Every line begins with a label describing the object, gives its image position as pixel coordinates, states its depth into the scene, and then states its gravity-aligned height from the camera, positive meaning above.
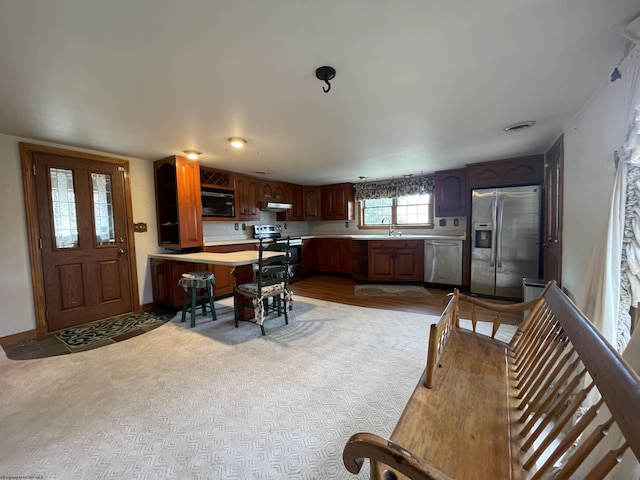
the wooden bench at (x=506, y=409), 0.61 -0.72
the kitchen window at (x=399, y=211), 5.37 +0.29
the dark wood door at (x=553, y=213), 2.71 +0.10
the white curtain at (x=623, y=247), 1.31 -0.15
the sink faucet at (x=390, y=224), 5.67 +0.00
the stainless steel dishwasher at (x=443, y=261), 4.48 -0.67
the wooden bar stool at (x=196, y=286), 3.06 -0.68
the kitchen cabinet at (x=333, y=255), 5.70 -0.64
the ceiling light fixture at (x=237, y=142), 2.87 +0.98
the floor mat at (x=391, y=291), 4.31 -1.15
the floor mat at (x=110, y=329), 2.75 -1.14
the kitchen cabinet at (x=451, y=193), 4.48 +0.54
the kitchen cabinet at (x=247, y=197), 4.79 +0.60
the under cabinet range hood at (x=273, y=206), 5.29 +0.44
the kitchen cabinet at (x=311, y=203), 6.21 +0.57
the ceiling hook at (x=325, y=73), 1.61 +0.97
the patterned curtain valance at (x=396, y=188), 5.11 +0.77
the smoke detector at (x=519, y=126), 2.54 +0.96
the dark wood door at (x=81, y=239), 2.96 -0.08
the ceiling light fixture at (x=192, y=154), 3.37 +1.01
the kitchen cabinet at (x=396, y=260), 4.82 -0.67
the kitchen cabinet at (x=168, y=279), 3.60 -0.69
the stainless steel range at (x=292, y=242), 5.30 -0.32
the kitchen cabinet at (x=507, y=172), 3.75 +0.75
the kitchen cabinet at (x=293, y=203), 5.80 +0.55
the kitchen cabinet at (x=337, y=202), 5.88 +0.56
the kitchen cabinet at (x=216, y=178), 4.30 +0.88
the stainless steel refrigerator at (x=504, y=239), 3.70 -0.25
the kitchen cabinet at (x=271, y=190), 5.26 +0.78
